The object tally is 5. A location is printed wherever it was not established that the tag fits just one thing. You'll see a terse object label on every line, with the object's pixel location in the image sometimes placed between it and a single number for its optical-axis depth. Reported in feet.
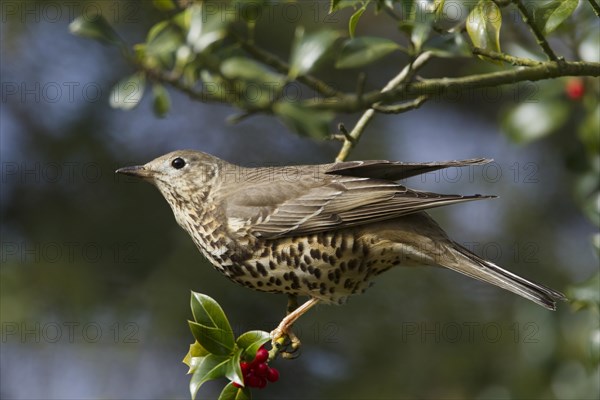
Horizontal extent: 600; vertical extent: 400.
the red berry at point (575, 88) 28.89
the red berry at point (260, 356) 21.44
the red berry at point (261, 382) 21.54
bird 25.16
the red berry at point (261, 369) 21.43
